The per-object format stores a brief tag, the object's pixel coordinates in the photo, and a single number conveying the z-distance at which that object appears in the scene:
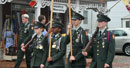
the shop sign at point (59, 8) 19.41
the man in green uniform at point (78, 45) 9.23
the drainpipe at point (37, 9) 18.62
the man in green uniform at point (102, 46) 8.89
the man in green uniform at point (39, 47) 9.41
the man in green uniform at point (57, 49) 8.91
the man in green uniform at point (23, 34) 13.81
